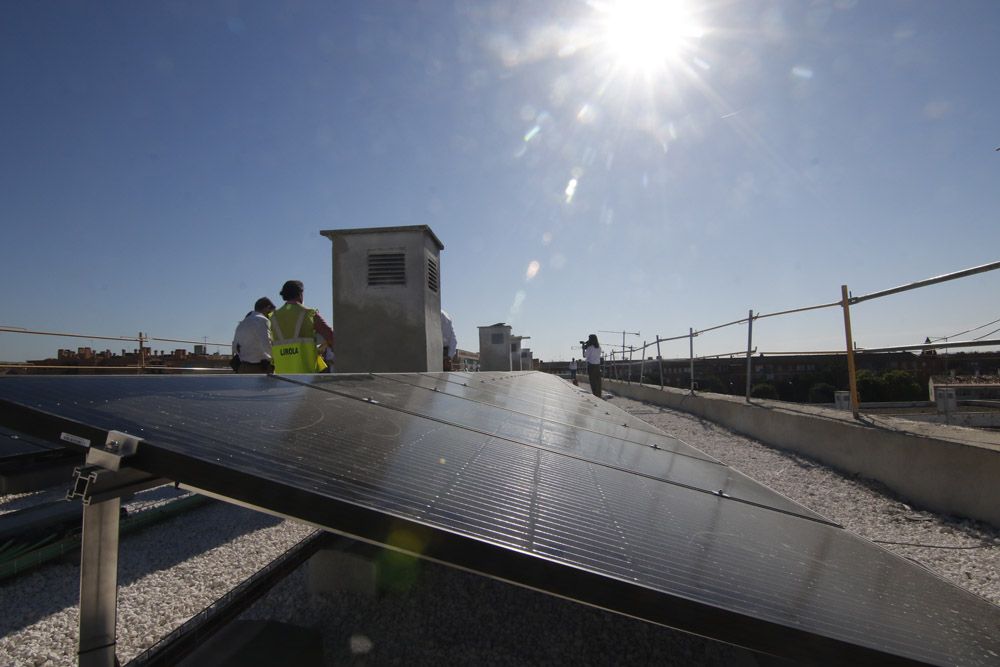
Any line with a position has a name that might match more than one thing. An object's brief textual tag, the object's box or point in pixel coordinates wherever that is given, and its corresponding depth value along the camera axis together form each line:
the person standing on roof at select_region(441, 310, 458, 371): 8.74
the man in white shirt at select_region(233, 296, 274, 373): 4.55
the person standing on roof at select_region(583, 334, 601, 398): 13.67
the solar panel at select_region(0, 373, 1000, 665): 0.80
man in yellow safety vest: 4.59
